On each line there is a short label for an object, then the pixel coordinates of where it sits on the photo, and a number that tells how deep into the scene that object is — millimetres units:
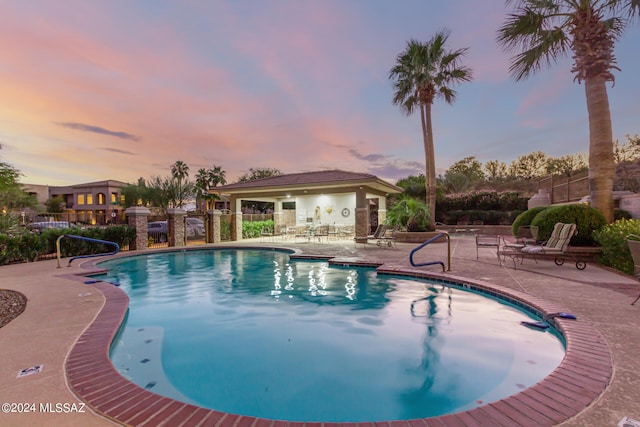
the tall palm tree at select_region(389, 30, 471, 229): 14969
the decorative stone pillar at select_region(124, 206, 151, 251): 13273
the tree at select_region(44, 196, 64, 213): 42156
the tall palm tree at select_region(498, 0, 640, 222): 8664
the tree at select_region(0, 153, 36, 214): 17641
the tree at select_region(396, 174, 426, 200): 26562
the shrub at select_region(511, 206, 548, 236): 11773
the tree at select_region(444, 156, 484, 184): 44294
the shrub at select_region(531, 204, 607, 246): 8500
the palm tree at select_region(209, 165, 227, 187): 36000
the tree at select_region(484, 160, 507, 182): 42625
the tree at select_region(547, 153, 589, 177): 33900
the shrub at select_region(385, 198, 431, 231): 15812
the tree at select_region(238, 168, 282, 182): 47438
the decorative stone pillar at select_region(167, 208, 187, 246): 14758
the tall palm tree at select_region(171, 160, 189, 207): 36406
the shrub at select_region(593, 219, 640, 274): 6809
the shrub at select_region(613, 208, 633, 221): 8965
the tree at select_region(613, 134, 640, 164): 23359
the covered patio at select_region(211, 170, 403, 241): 16328
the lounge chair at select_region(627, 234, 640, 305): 4262
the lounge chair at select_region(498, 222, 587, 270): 7465
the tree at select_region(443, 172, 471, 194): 32250
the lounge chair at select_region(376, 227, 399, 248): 12766
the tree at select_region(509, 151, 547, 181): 39125
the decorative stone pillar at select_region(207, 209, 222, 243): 16188
